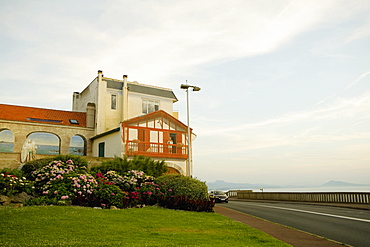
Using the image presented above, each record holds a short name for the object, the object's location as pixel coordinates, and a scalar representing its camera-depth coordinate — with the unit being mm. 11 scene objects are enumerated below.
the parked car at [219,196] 29031
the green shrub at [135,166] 20736
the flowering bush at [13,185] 14459
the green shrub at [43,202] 13312
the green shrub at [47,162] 19719
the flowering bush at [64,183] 14258
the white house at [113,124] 31688
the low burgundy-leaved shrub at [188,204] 15486
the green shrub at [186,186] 17078
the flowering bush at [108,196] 14414
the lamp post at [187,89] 24938
